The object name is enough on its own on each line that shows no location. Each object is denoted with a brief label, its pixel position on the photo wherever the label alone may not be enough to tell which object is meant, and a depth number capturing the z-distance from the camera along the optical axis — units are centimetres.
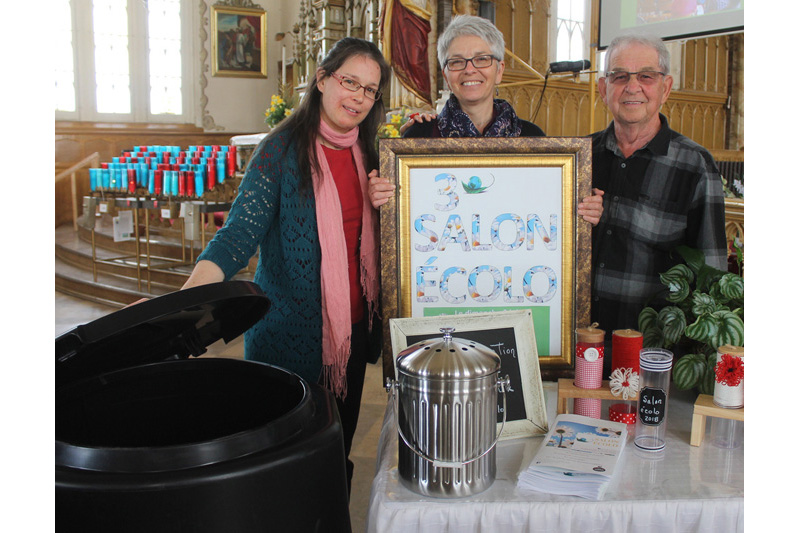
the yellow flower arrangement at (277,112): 788
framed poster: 154
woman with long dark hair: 168
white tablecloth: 109
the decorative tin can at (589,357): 138
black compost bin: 81
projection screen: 294
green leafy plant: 138
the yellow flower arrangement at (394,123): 517
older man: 169
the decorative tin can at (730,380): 127
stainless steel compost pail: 106
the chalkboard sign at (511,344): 135
